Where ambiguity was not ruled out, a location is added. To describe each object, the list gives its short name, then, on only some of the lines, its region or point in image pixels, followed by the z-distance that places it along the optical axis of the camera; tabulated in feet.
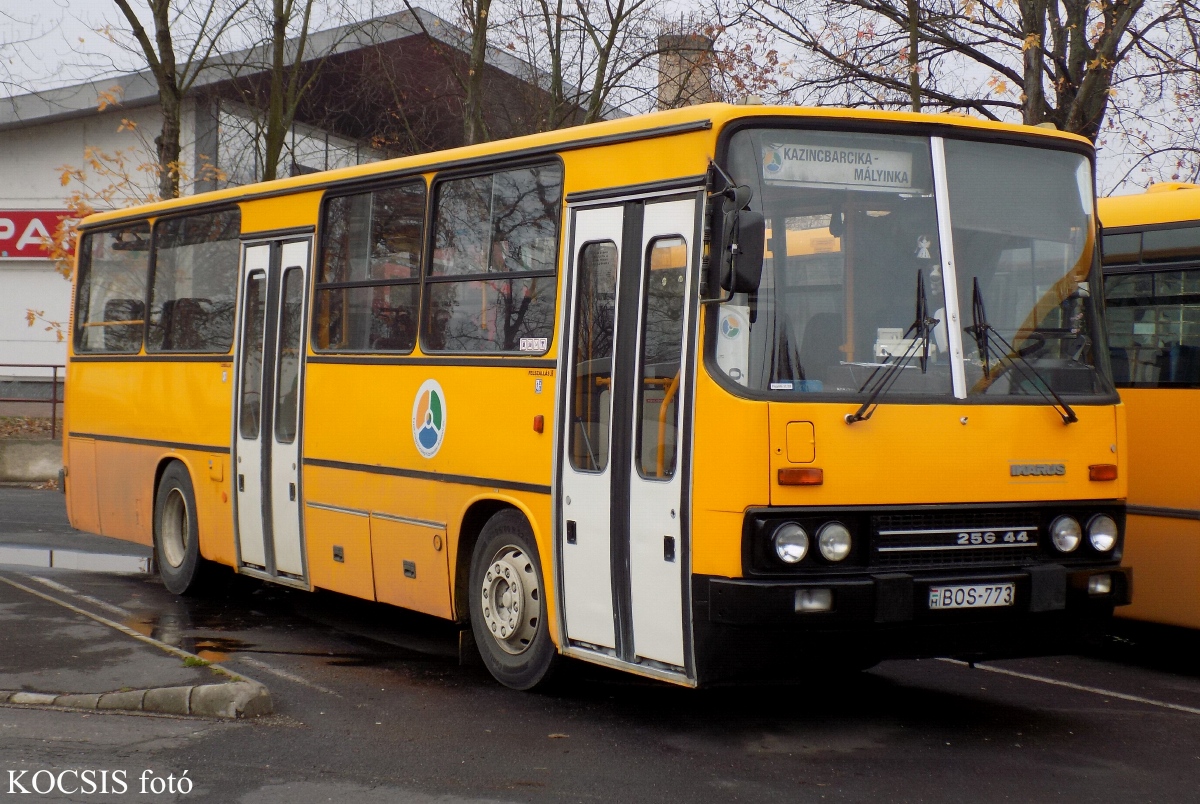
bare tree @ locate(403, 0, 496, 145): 66.13
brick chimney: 74.13
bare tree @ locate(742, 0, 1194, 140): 57.06
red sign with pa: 94.17
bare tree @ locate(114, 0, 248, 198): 67.51
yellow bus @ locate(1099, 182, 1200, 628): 30.37
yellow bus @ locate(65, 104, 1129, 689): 22.22
